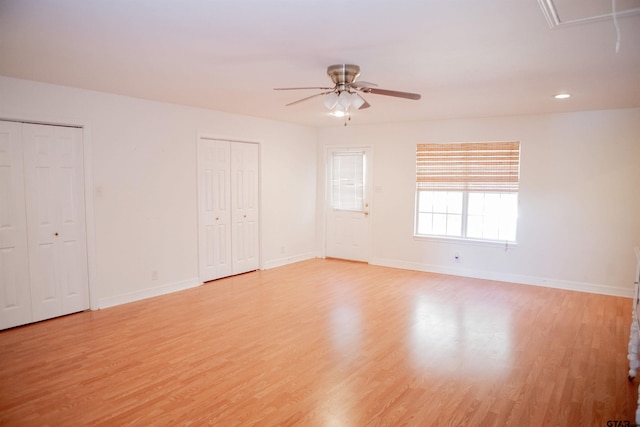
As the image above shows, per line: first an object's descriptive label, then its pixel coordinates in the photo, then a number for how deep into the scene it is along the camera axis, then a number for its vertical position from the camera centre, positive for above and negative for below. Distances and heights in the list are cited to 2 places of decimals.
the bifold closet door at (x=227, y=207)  5.73 -0.31
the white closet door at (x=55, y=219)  4.12 -0.36
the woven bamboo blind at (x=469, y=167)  5.93 +0.35
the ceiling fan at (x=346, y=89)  3.15 +0.80
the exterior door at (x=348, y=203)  7.21 -0.27
